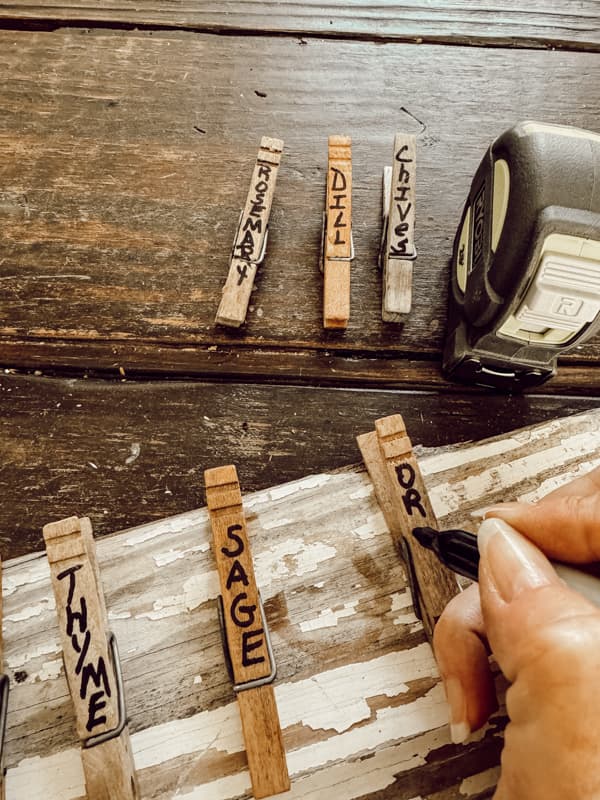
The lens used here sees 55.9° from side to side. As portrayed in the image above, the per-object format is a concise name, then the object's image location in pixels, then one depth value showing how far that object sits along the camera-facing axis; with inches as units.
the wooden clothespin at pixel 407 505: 6.7
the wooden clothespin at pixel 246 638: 6.0
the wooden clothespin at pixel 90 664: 5.7
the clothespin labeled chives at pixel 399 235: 8.3
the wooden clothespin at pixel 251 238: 8.3
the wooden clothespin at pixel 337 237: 8.2
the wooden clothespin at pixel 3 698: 6.1
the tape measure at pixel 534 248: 5.6
